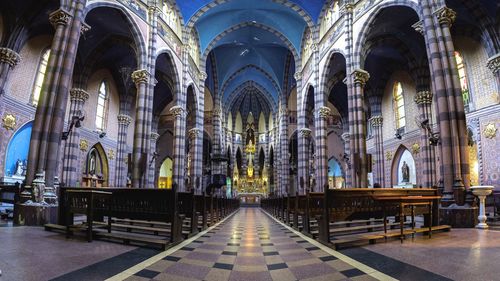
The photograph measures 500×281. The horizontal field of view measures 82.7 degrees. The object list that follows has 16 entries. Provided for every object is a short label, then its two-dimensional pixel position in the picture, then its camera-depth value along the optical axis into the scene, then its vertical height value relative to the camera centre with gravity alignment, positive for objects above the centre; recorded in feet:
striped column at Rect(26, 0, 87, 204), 27.50 +7.67
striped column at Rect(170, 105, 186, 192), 62.59 +8.92
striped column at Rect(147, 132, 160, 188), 81.56 +9.46
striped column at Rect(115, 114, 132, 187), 70.20 +7.83
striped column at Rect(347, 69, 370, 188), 43.55 +8.88
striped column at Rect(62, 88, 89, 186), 52.90 +7.10
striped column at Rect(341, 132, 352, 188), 72.84 +12.41
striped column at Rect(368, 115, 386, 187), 68.12 +9.43
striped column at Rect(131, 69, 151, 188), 44.88 +8.28
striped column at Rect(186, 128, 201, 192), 75.61 +9.20
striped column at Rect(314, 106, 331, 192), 58.44 +8.14
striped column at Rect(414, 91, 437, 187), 51.60 +7.63
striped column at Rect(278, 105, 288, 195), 96.52 +11.98
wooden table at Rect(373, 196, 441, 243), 17.81 -0.88
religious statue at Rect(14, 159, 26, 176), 45.60 +2.10
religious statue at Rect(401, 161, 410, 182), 63.07 +3.34
